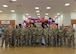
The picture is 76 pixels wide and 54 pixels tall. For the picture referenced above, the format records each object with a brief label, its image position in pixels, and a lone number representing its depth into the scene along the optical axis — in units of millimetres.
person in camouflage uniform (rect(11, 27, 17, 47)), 4809
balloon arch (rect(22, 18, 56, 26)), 5630
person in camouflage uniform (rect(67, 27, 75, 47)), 4617
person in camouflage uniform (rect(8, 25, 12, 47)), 4740
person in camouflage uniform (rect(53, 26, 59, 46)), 4807
